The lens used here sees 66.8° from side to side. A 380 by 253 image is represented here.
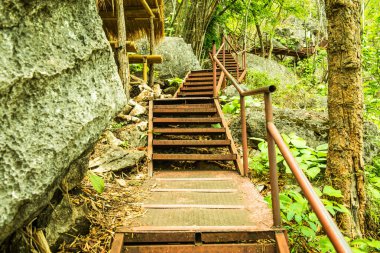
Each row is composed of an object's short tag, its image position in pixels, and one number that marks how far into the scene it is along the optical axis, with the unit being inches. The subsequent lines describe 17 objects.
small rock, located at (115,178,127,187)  130.2
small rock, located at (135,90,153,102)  262.1
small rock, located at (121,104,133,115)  219.1
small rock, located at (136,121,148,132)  195.2
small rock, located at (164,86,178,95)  371.2
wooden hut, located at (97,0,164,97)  235.1
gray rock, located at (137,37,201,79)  475.1
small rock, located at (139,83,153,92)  303.3
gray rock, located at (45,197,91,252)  80.9
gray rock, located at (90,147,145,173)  139.8
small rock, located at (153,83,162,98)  326.6
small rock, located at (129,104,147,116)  218.4
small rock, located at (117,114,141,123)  207.9
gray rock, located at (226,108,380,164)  171.6
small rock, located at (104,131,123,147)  175.3
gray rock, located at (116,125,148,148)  184.1
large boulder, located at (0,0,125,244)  54.3
